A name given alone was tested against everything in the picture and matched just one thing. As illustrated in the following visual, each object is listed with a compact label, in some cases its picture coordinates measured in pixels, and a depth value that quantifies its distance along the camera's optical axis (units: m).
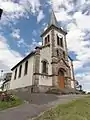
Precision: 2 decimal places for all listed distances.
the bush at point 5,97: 6.98
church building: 12.24
